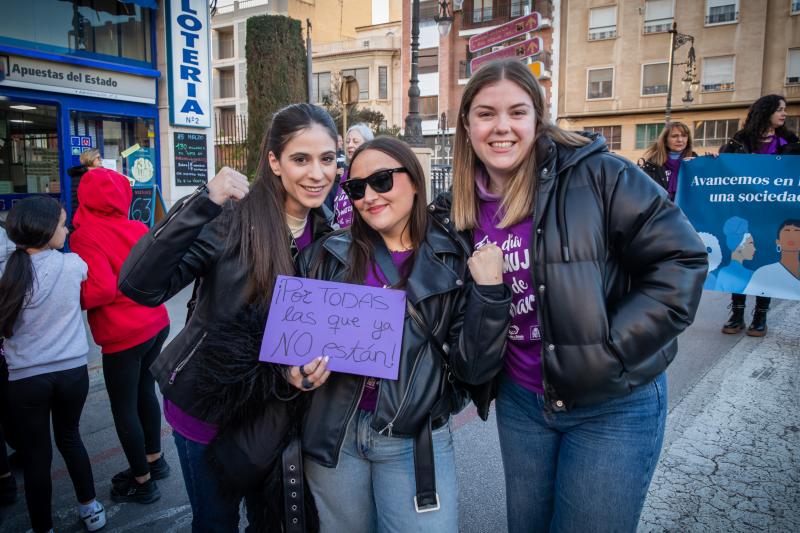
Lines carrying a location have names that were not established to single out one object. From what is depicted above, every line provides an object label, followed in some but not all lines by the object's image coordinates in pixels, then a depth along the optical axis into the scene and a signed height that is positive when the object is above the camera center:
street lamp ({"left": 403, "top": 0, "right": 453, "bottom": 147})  11.73 +2.03
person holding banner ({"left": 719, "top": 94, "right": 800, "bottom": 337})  5.93 +0.60
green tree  17.47 +4.17
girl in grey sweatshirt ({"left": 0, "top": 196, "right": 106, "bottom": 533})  2.85 -0.83
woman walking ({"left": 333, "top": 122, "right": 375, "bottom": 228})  4.90 +0.49
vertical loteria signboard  9.57 +2.31
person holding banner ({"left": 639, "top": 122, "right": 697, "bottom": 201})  6.54 +0.47
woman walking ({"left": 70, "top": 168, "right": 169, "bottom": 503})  3.23 -0.77
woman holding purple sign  1.85 -0.65
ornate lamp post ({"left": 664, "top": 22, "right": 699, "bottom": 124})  22.73 +5.55
